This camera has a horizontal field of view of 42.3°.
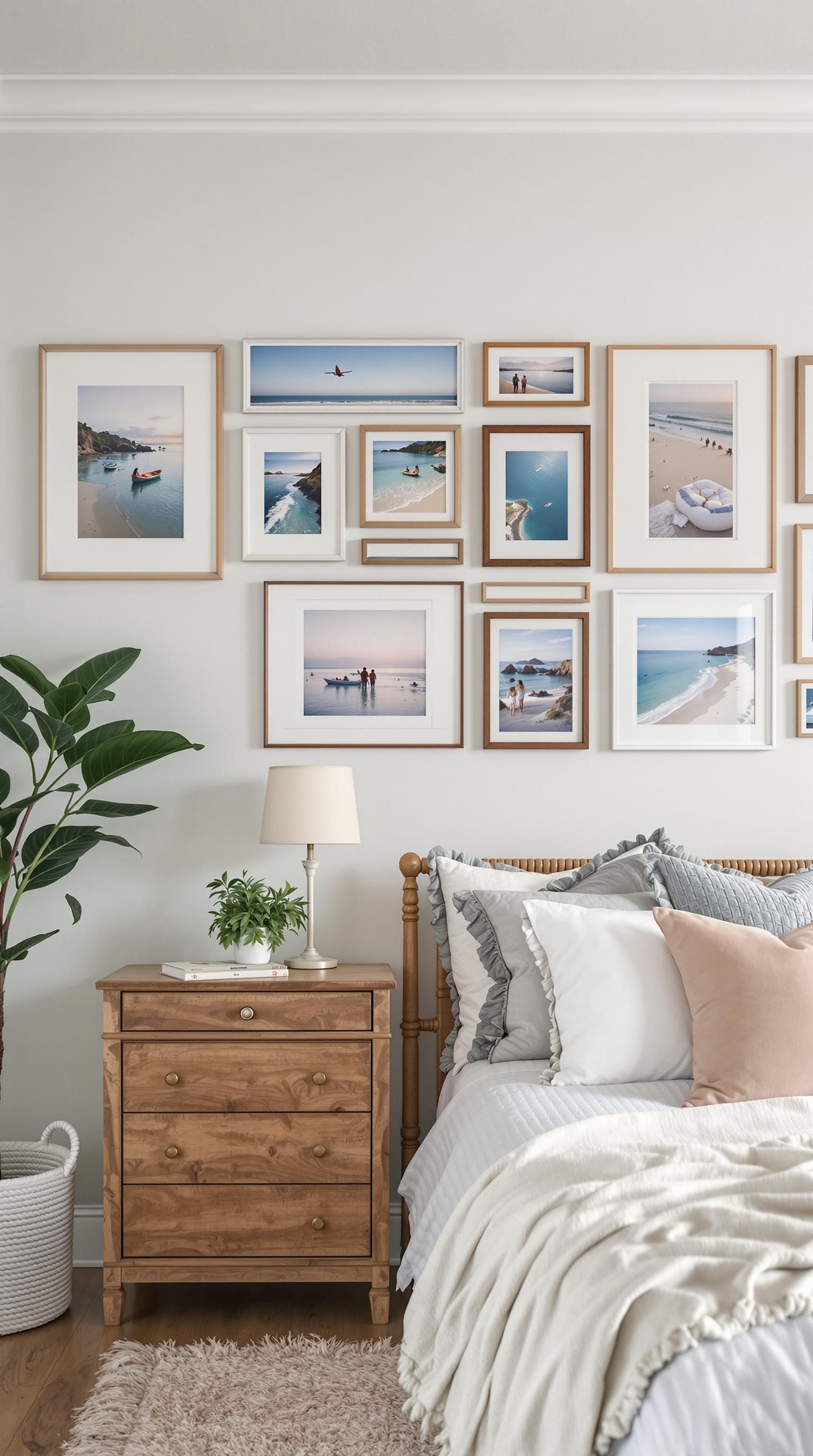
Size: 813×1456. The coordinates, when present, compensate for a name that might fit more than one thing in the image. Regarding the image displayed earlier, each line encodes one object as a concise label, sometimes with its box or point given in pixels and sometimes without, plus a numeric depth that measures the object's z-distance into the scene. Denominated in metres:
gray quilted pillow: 2.38
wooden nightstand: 2.44
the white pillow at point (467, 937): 2.56
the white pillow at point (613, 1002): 2.18
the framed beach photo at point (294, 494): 2.94
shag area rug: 1.96
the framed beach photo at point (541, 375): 2.96
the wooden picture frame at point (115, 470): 2.93
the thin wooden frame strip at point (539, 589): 2.95
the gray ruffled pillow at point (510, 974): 2.39
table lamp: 2.60
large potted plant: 2.44
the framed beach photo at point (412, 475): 2.95
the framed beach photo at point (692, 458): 2.97
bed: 1.07
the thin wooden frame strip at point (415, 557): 2.94
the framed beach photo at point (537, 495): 2.96
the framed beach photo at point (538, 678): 2.95
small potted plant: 2.57
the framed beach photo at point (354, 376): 2.95
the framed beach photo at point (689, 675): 2.96
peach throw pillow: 1.99
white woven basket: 2.43
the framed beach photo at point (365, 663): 2.93
